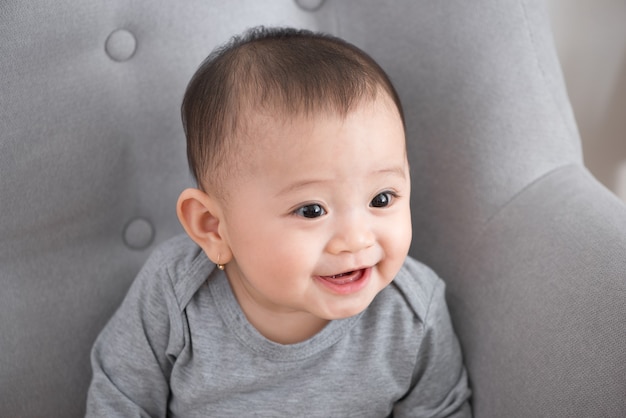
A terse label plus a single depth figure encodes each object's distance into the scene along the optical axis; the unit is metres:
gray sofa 0.93
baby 0.78
